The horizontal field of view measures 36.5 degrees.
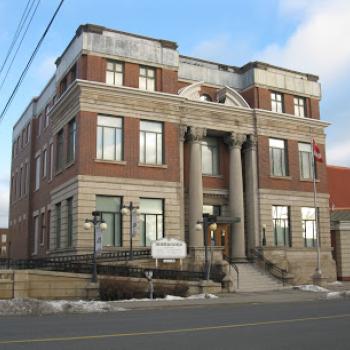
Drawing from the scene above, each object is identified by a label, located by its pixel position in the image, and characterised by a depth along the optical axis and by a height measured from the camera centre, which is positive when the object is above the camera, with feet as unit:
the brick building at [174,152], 108.06 +21.61
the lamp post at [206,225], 90.63 +4.03
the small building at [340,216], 138.82 +8.26
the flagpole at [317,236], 111.55 +2.42
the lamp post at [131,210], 97.04 +7.13
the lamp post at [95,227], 80.46 +3.47
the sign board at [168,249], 89.30 -0.29
